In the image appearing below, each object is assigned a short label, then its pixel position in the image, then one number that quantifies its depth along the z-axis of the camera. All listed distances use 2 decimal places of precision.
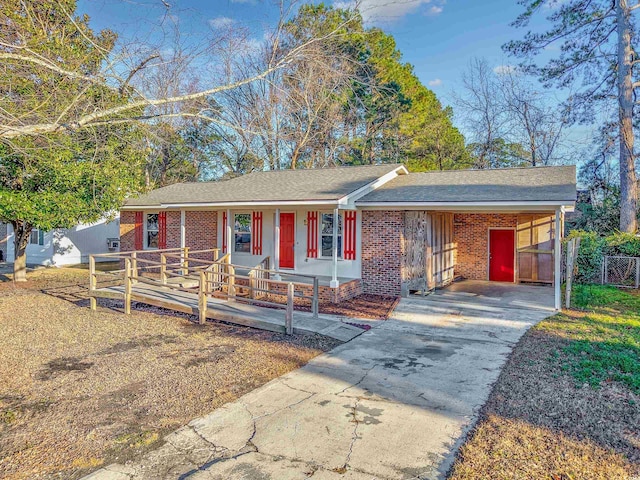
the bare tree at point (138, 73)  5.80
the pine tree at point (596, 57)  17.36
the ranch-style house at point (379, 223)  11.18
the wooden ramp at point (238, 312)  7.95
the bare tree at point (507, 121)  25.77
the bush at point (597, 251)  13.91
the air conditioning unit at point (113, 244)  21.92
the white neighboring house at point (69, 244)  20.27
